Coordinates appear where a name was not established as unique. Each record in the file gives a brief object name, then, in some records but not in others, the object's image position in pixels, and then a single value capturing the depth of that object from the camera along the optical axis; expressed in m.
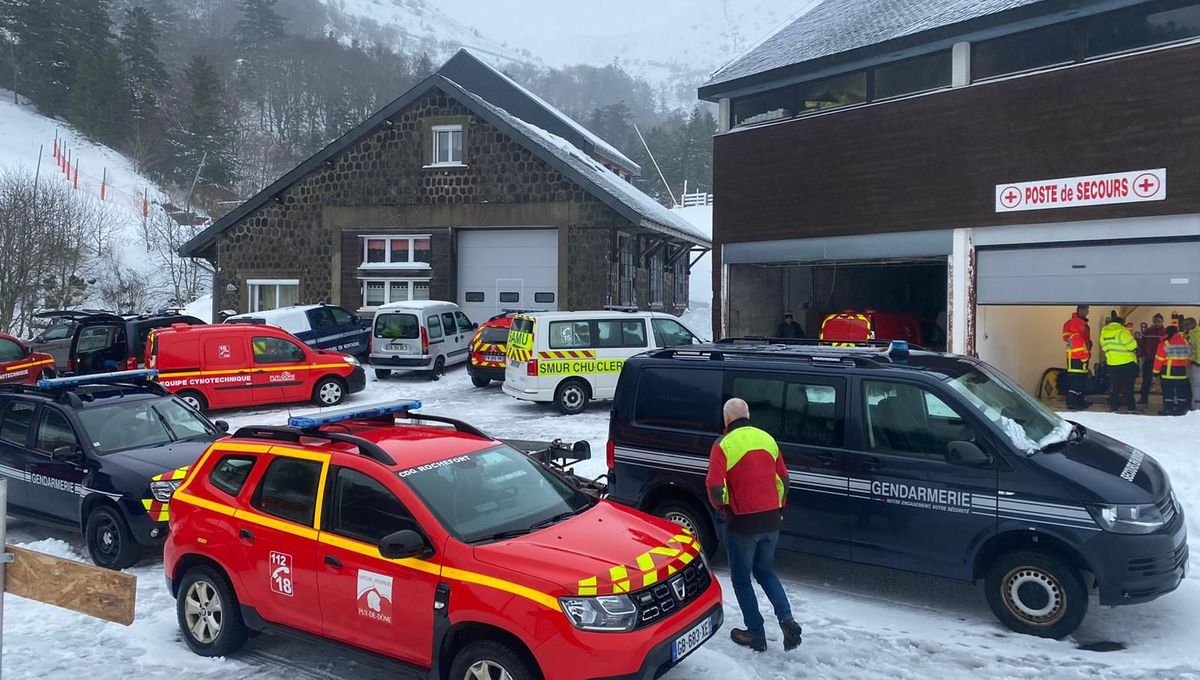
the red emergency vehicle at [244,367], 16.09
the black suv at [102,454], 8.08
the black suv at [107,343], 17.84
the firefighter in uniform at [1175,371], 13.53
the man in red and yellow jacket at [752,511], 5.94
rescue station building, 13.12
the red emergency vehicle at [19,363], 17.80
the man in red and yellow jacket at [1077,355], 14.27
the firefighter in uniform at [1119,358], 13.82
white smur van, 15.86
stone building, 23.94
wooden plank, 3.48
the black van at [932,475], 5.92
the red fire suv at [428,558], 4.64
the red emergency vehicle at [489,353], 18.95
